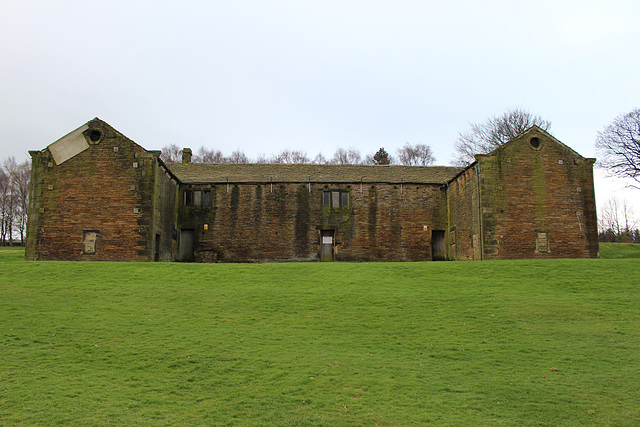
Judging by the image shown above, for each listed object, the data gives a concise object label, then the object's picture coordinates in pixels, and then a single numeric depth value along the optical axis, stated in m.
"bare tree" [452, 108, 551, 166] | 49.19
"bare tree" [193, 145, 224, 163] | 69.12
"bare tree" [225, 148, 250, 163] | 69.06
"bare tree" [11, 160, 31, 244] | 54.66
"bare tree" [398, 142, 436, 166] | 68.75
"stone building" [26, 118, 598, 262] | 26.03
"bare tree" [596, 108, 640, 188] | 38.31
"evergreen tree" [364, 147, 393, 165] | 67.91
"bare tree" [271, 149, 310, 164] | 68.21
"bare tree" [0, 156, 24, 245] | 54.91
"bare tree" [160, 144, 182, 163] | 63.34
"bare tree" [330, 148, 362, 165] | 73.31
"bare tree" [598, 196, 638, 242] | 67.74
